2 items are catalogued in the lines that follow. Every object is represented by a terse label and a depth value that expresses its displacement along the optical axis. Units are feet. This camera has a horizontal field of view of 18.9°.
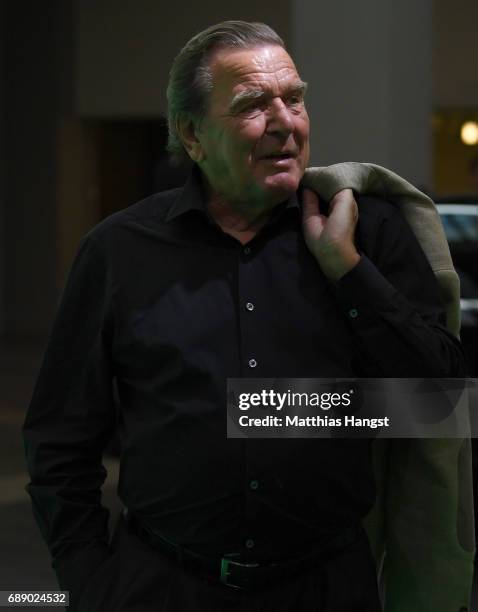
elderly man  7.75
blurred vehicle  20.98
